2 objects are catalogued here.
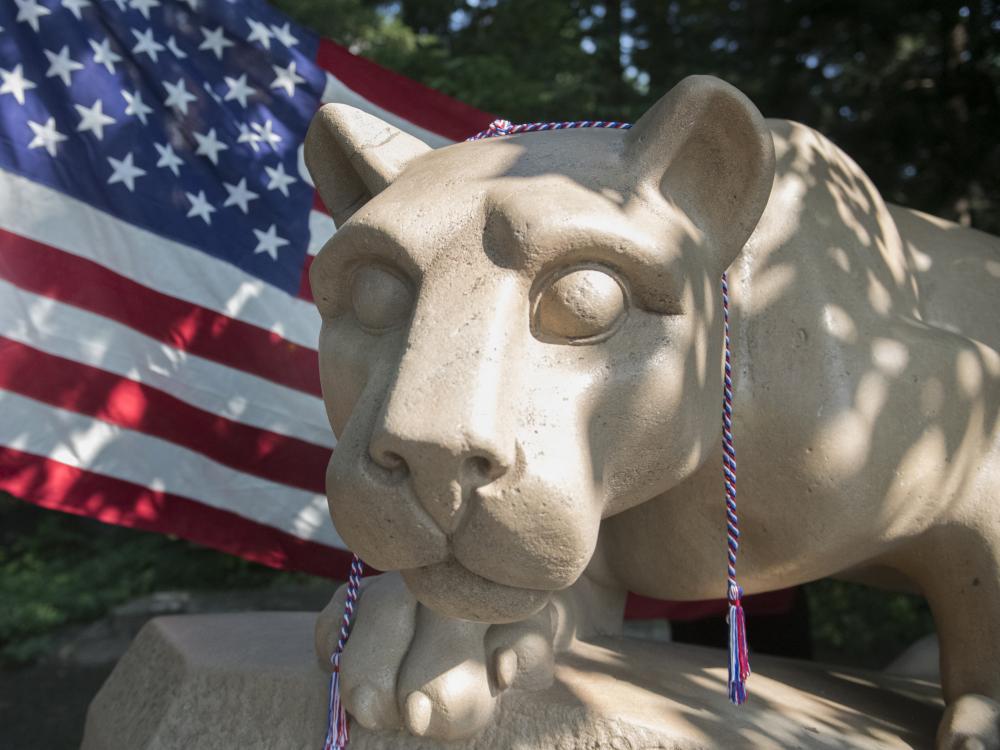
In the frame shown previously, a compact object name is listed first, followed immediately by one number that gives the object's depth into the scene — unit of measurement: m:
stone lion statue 1.56
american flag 3.40
